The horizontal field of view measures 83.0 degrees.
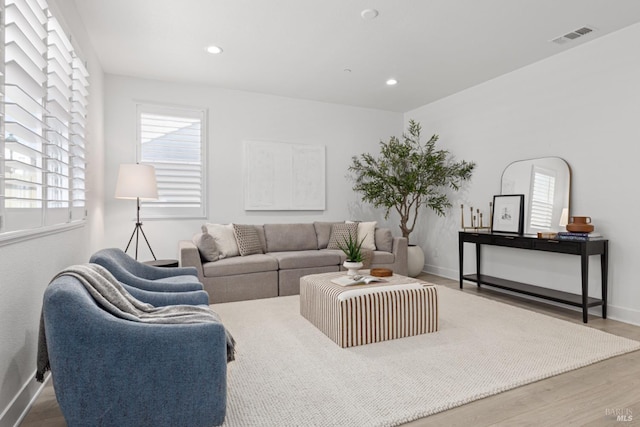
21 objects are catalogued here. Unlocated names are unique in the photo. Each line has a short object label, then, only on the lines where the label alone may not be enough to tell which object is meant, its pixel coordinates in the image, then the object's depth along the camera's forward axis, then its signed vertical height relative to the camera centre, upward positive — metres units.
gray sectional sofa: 3.99 -0.59
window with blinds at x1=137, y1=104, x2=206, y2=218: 4.67 +0.73
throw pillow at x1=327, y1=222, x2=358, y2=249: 5.02 -0.29
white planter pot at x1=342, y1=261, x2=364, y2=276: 3.10 -0.46
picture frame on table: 4.23 +0.00
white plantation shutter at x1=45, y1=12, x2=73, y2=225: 2.16 +0.56
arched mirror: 3.85 +0.28
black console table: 3.31 -0.39
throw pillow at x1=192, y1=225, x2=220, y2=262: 4.09 -0.41
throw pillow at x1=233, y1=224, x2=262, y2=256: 4.46 -0.35
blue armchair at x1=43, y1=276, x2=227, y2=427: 1.48 -0.67
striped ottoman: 2.72 -0.77
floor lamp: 3.86 +0.30
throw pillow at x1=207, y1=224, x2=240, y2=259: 4.26 -0.34
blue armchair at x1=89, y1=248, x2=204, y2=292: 2.40 -0.51
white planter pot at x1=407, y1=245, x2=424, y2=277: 5.32 -0.69
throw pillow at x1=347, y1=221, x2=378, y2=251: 4.98 -0.30
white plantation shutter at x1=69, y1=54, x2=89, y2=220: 2.75 +0.60
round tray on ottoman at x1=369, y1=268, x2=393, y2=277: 3.22 -0.54
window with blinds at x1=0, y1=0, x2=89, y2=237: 1.61 +0.49
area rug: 1.88 -1.01
